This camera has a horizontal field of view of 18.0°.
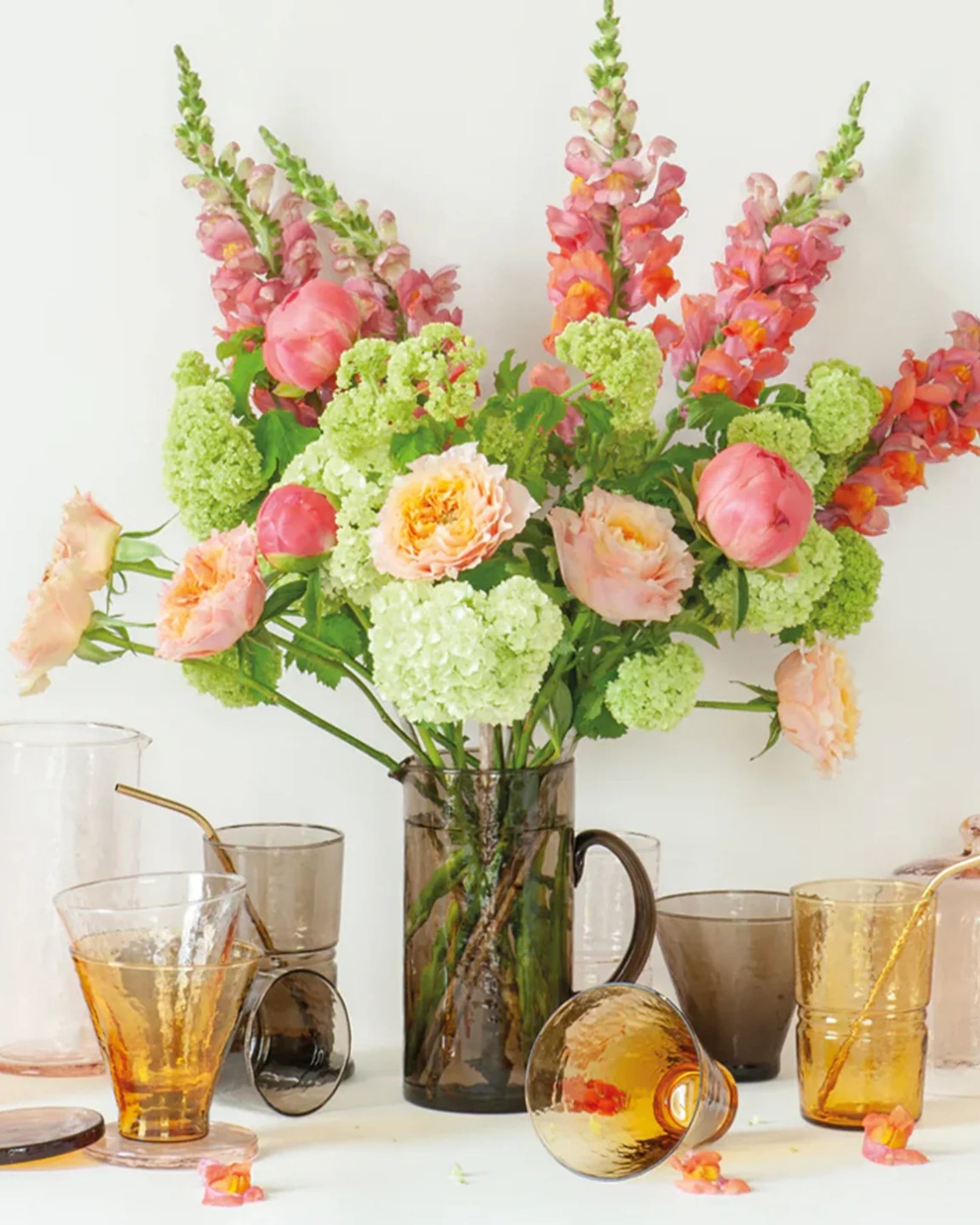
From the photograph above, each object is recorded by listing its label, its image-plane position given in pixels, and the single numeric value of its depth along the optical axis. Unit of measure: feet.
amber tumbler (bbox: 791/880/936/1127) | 6.17
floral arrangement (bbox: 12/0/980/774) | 6.00
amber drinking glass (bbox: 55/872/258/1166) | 5.98
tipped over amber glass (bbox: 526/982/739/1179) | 5.95
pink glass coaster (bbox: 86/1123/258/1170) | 5.97
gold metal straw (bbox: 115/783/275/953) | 6.41
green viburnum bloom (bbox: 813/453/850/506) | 6.64
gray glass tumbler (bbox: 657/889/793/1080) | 6.55
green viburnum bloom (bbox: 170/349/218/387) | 6.52
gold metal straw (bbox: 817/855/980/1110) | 6.10
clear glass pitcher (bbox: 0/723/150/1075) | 6.66
